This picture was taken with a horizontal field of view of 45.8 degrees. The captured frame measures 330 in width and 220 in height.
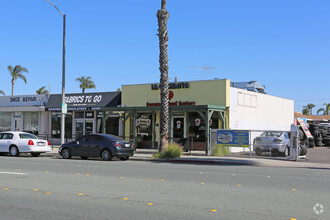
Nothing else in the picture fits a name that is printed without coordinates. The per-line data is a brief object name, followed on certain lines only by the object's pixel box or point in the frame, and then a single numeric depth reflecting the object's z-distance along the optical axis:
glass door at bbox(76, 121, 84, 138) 31.77
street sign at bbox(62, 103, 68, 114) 24.27
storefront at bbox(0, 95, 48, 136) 33.34
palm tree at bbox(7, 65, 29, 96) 65.44
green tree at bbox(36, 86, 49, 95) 71.16
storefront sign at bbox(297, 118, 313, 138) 21.17
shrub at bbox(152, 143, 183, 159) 20.39
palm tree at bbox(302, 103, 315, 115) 115.94
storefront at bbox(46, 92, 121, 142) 30.08
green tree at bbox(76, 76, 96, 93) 68.69
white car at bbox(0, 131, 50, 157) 21.77
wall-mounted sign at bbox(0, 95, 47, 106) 33.31
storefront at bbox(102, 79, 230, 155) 25.03
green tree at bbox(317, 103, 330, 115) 103.75
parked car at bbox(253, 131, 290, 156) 20.69
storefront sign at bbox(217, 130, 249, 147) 20.76
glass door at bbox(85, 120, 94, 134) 31.34
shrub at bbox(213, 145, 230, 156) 21.72
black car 19.47
